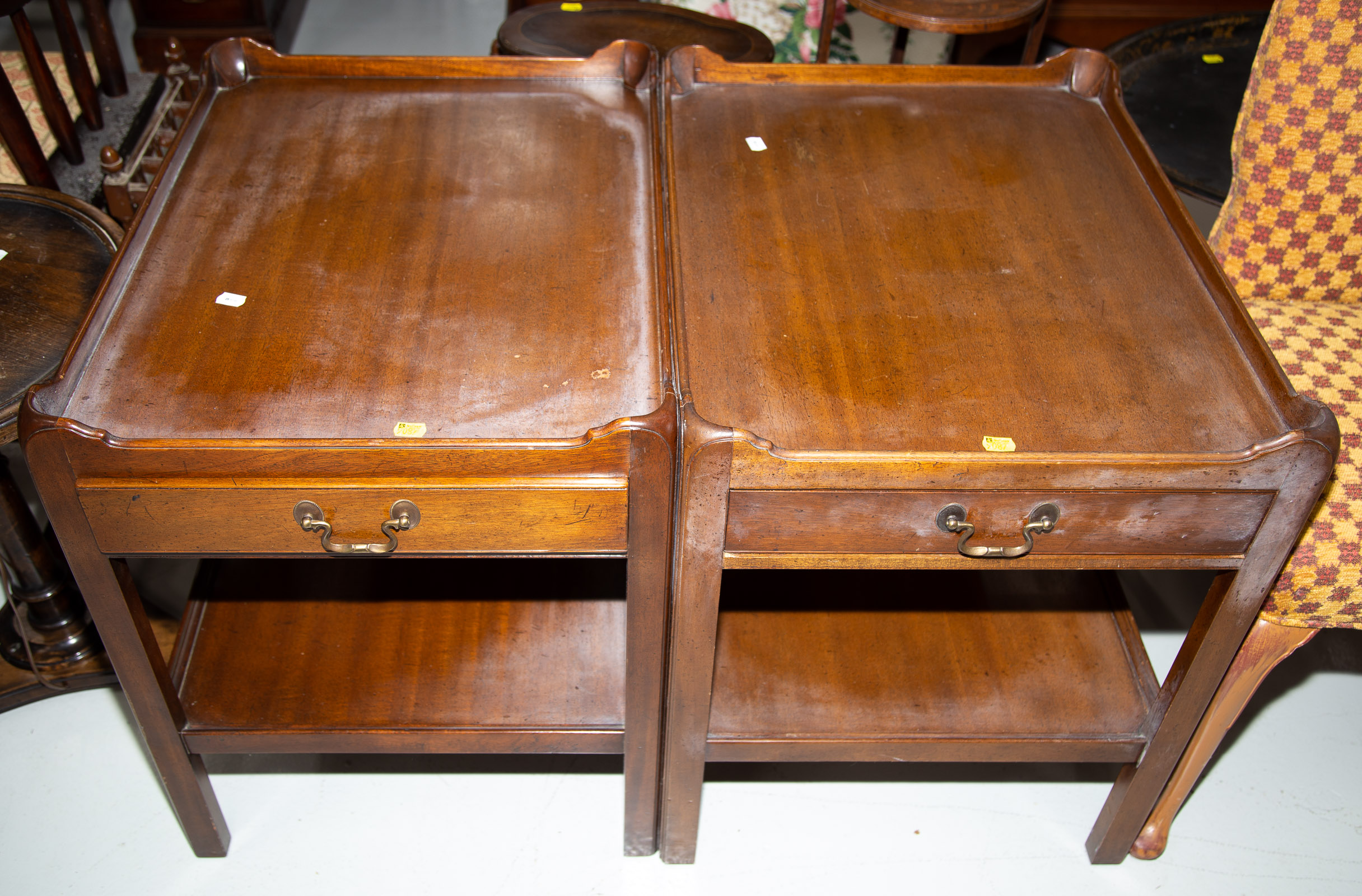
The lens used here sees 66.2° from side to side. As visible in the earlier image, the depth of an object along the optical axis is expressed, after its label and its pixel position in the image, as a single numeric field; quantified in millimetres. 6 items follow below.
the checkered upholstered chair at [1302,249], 1317
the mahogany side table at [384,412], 1061
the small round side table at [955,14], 2062
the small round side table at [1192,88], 2107
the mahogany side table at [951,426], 1088
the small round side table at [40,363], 1336
